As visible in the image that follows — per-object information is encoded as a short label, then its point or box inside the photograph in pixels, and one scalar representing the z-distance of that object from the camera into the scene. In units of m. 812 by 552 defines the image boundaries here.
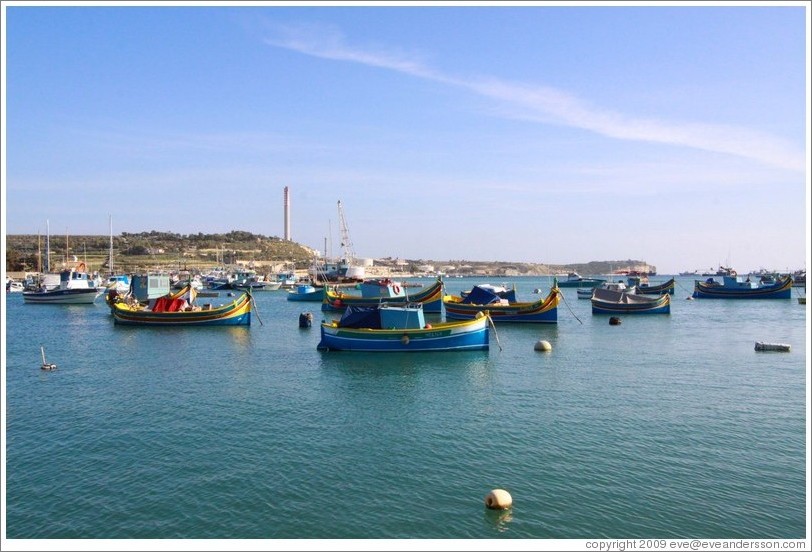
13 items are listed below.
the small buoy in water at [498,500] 14.29
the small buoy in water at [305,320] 52.99
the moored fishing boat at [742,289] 89.75
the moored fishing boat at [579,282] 145.00
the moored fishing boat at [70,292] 80.25
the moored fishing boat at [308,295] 97.50
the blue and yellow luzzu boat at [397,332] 35.94
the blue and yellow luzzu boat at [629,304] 64.19
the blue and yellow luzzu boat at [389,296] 66.25
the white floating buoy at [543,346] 38.59
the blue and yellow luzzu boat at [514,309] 53.59
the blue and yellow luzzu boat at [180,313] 51.88
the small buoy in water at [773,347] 37.25
